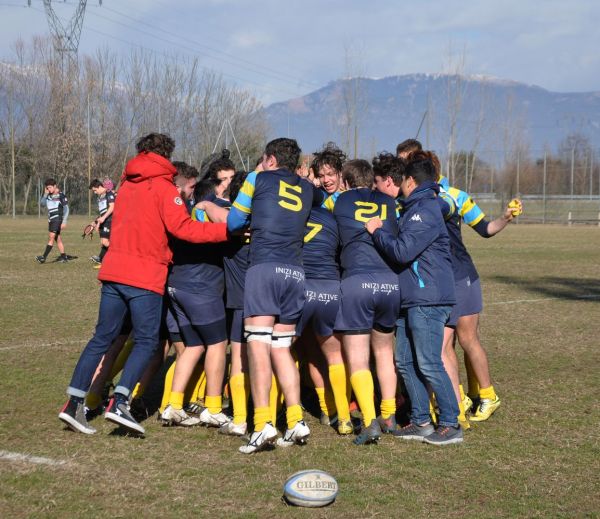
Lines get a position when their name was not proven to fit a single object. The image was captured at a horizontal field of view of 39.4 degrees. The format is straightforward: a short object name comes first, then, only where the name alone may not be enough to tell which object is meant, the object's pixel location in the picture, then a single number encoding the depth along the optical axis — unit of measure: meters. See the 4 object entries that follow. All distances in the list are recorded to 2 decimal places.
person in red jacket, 6.32
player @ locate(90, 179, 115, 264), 16.77
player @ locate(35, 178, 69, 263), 21.66
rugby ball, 4.87
